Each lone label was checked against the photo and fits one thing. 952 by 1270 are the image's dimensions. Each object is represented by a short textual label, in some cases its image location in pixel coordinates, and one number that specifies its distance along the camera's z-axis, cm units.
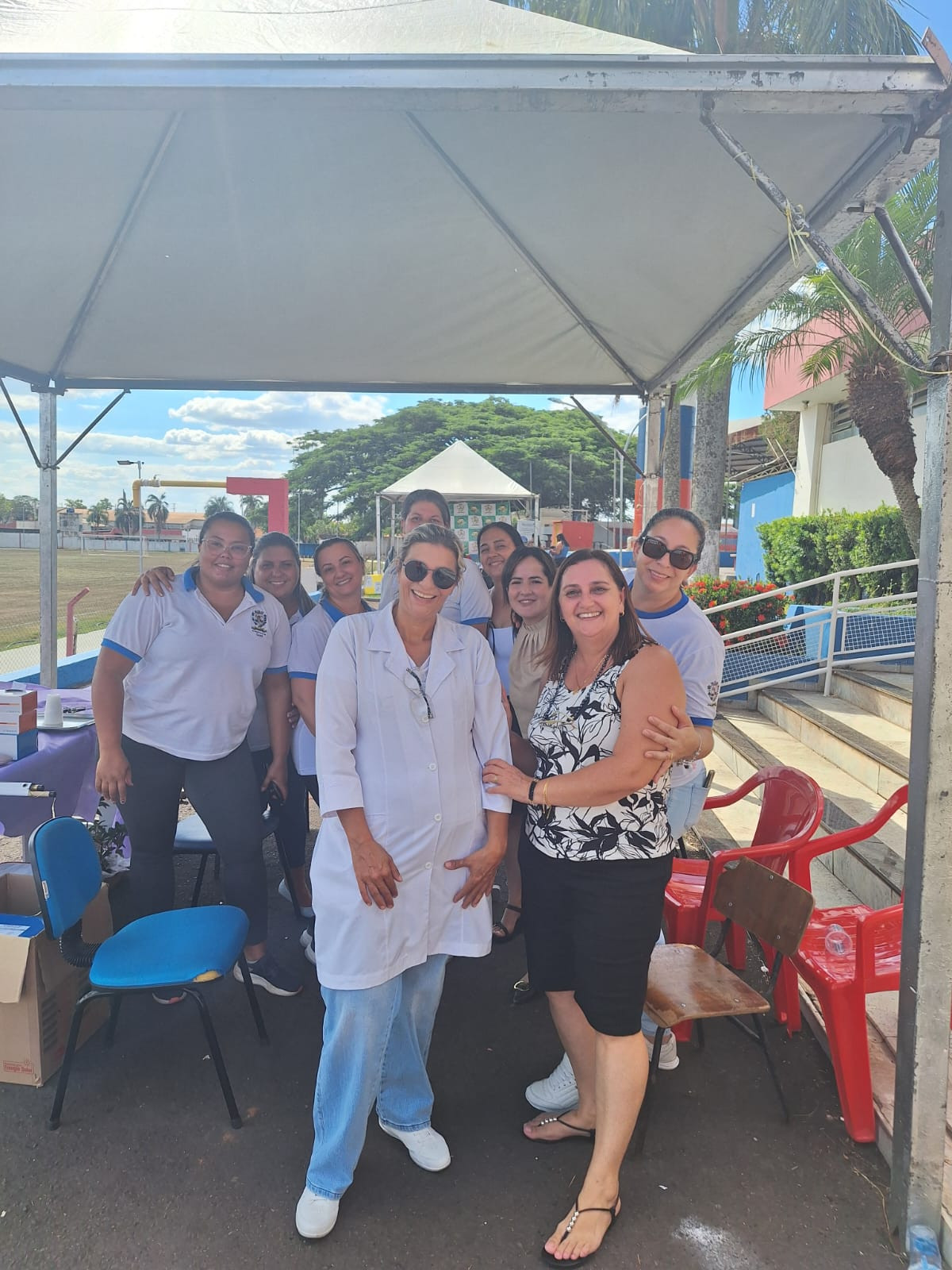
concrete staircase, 296
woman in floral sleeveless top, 195
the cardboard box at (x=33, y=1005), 242
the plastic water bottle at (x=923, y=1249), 188
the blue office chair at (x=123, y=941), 232
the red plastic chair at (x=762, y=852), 288
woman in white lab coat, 194
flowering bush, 833
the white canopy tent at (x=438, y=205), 186
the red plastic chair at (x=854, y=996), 232
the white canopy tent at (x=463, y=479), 1684
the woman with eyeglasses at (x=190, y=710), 279
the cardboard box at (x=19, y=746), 311
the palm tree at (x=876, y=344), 877
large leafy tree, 4009
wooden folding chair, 228
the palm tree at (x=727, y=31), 1024
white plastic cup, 360
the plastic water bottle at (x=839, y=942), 249
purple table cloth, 307
